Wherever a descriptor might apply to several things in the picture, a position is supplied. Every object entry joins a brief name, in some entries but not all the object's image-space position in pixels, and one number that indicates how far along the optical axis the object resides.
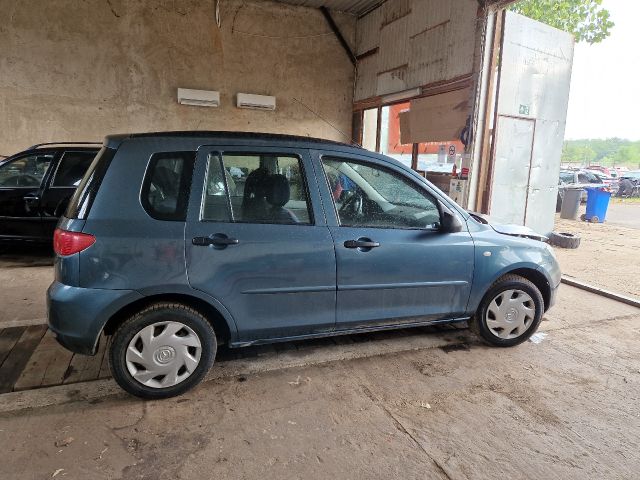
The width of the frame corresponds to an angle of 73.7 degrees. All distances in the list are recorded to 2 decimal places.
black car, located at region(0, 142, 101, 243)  5.93
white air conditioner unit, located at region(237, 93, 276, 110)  9.79
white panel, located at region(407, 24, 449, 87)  7.65
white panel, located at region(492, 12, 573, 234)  7.11
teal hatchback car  2.59
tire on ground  8.23
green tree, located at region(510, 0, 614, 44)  16.47
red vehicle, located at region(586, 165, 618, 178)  21.02
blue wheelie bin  12.40
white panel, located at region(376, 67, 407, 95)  8.91
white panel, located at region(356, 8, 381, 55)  9.91
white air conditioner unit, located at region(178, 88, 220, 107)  9.32
